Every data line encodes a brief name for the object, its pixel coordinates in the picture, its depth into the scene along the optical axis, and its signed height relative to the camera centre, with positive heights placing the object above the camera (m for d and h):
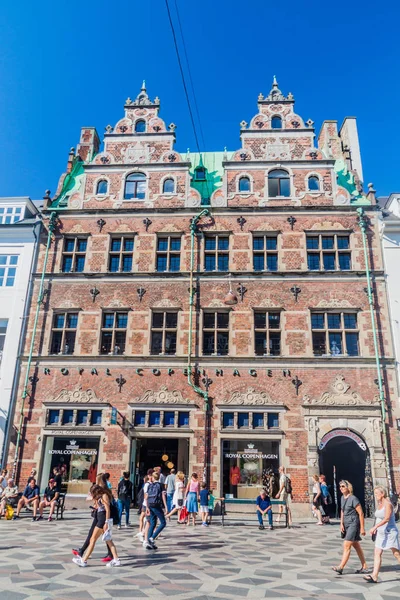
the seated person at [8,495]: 16.73 -0.72
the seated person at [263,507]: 15.48 -0.86
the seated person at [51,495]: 16.59 -0.66
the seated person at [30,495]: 16.63 -0.67
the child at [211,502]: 17.40 -0.87
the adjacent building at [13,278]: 21.61 +9.07
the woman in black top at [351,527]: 9.09 -0.83
